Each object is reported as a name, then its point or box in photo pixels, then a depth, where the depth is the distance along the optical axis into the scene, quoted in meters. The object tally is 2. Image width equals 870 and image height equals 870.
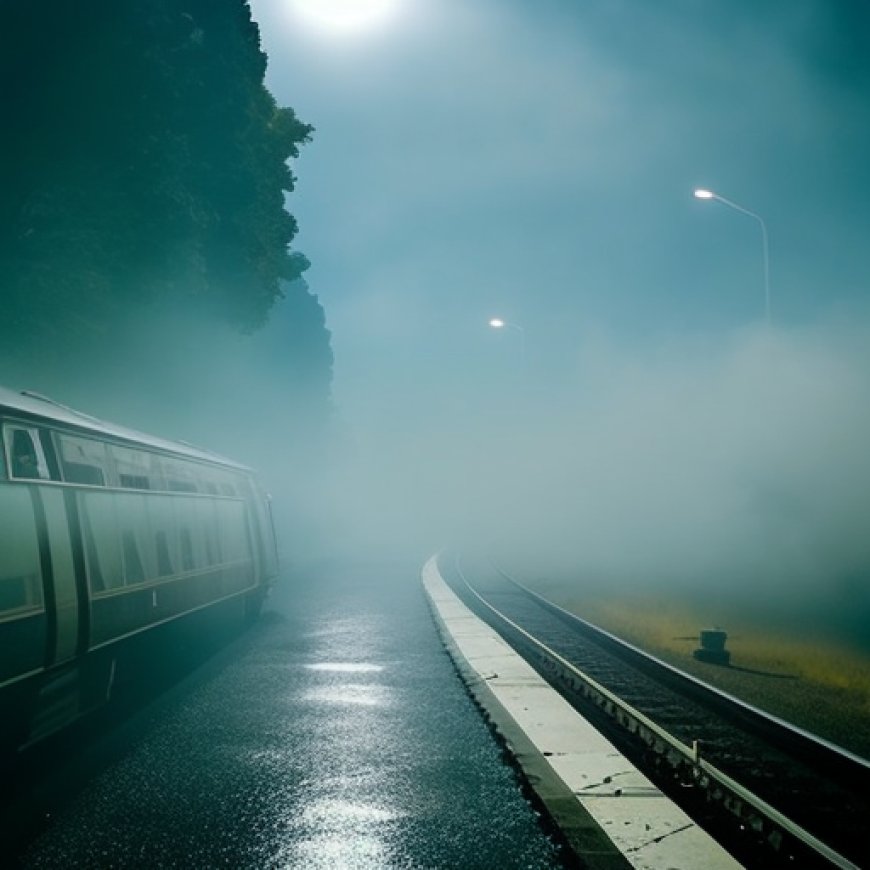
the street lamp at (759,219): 21.14
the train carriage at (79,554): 6.07
